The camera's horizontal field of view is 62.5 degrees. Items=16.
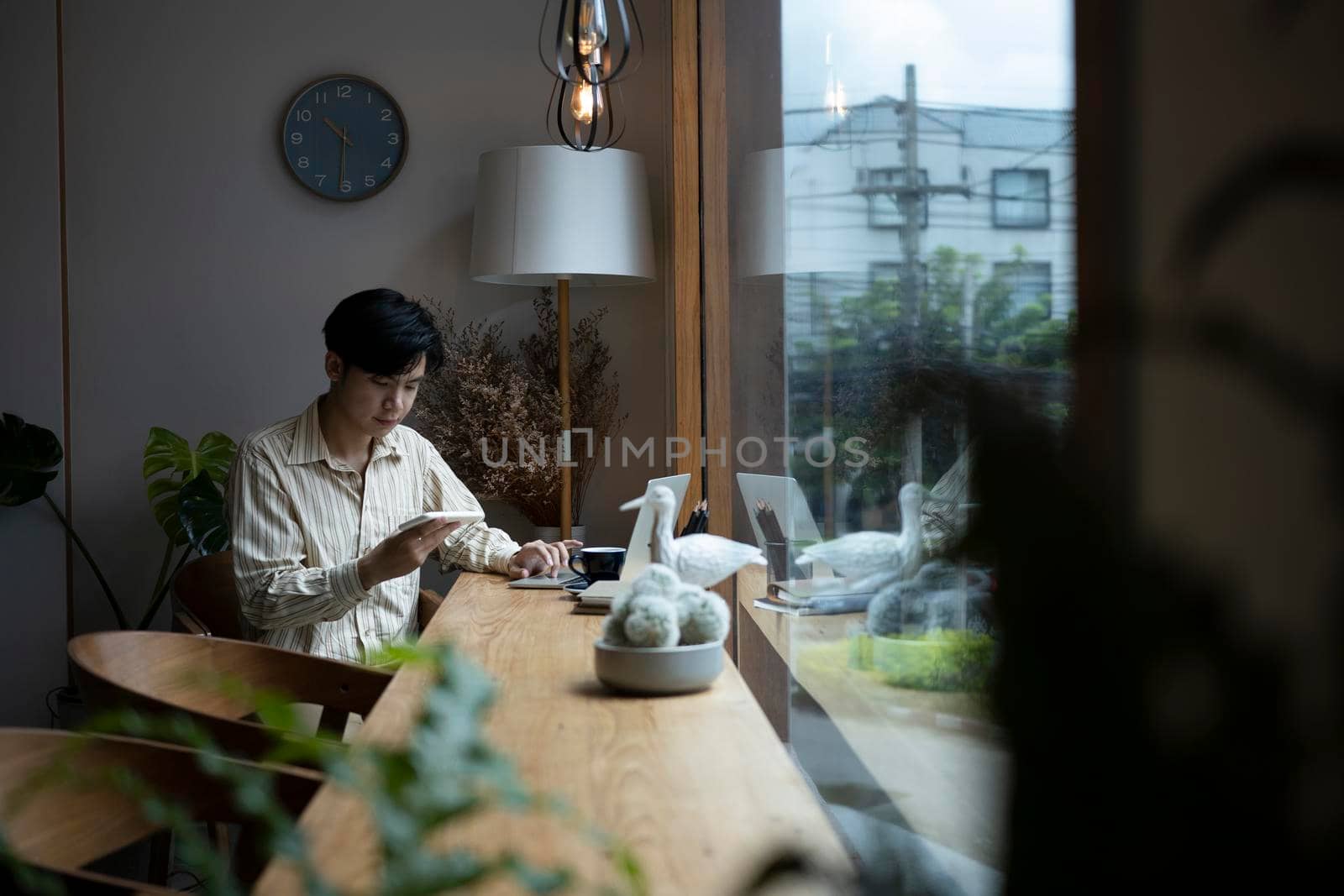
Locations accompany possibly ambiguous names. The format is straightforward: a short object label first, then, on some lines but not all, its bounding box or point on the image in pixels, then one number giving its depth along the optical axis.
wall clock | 3.68
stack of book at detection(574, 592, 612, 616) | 1.88
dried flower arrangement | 3.33
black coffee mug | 2.16
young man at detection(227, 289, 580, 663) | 2.19
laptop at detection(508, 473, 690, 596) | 1.62
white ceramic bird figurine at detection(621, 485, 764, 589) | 1.41
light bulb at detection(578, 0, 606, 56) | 2.03
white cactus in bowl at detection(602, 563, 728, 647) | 1.17
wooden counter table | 0.77
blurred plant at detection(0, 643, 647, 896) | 0.35
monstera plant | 3.25
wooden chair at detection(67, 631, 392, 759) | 1.65
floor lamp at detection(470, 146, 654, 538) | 3.10
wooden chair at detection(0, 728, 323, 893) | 1.17
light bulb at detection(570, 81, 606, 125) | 2.37
